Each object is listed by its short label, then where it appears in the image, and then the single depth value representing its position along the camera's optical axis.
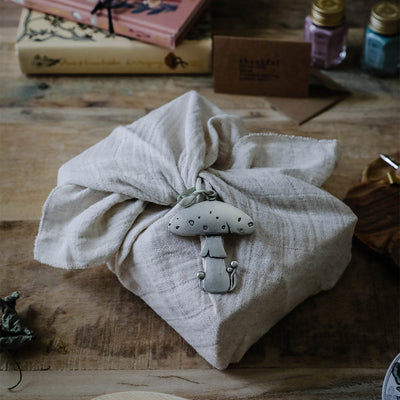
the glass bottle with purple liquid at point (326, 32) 1.02
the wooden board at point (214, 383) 0.75
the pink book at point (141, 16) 1.05
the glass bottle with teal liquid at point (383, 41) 1.02
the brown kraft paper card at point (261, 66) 1.01
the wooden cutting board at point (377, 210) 0.85
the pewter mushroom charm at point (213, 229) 0.73
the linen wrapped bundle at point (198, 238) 0.74
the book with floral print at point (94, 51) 1.07
